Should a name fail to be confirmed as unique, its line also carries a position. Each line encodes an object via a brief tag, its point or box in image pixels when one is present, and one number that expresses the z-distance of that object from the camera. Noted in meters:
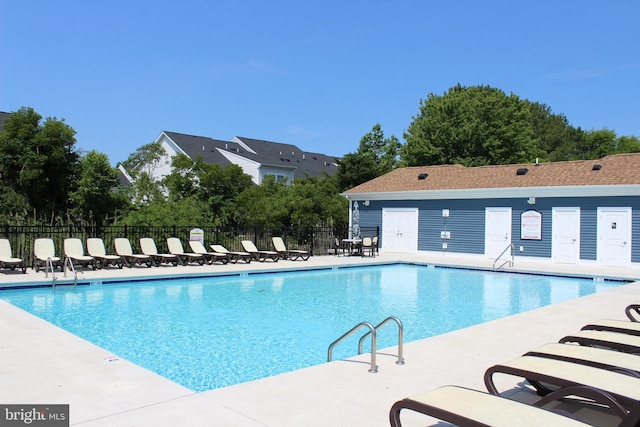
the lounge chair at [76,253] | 13.23
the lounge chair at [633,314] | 7.04
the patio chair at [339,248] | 20.60
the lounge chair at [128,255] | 14.39
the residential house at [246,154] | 36.78
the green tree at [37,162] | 20.69
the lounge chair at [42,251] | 12.91
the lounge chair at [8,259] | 12.23
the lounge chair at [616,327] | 5.38
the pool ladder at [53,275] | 11.30
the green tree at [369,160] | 32.88
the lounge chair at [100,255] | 13.78
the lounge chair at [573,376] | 3.29
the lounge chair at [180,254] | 15.44
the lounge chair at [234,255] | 16.23
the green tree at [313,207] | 22.88
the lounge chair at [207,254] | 15.87
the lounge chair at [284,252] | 18.06
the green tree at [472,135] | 34.31
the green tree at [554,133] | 45.97
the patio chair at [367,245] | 20.17
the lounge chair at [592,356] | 3.97
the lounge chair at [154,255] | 14.88
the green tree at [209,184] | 24.02
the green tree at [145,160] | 33.94
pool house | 17.00
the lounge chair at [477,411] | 2.78
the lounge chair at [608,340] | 4.70
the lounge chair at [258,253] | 17.27
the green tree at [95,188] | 21.25
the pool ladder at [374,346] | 4.95
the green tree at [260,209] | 22.36
